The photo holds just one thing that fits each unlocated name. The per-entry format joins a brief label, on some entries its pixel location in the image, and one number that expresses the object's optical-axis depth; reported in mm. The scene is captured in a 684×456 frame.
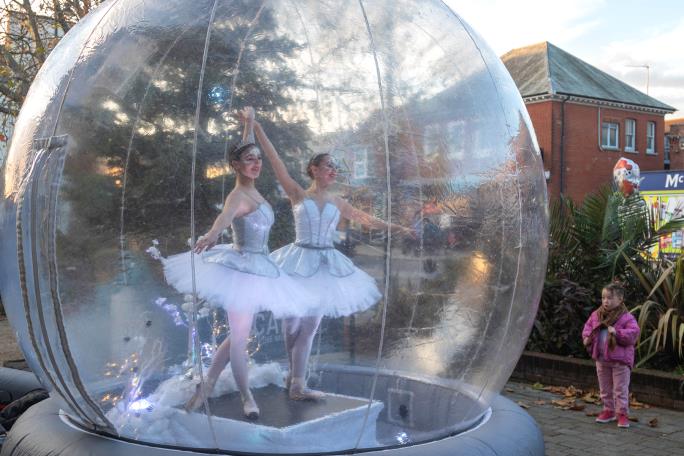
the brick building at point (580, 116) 31203
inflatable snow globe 3676
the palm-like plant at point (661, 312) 8172
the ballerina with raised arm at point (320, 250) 3643
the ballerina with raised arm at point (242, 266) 3596
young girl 6957
